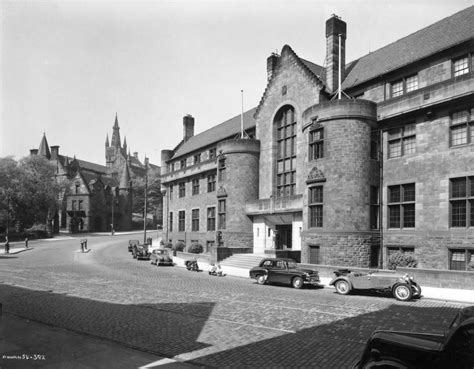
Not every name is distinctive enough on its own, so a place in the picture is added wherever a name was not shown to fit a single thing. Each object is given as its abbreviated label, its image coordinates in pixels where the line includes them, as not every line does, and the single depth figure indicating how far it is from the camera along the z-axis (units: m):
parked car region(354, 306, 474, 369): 5.31
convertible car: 16.39
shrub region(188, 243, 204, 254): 39.19
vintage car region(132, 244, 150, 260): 35.31
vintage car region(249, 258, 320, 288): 19.48
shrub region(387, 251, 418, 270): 22.83
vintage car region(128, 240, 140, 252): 42.66
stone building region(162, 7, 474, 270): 21.70
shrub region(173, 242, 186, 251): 41.79
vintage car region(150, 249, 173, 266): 31.09
